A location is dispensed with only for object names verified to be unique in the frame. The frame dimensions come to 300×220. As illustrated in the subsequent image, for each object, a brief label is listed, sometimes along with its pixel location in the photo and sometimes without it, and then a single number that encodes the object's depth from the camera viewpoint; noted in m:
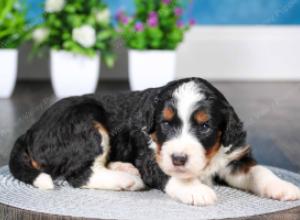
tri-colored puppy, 3.12
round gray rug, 3.06
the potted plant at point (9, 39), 8.21
